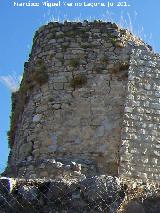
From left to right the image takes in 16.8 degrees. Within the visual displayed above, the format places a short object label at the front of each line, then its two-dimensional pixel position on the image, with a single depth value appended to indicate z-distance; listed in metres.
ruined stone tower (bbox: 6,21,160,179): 10.03
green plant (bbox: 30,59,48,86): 11.16
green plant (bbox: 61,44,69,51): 11.31
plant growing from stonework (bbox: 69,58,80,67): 11.06
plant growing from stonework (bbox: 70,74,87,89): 10.87
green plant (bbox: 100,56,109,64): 11.06
